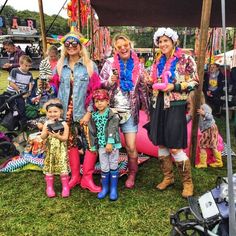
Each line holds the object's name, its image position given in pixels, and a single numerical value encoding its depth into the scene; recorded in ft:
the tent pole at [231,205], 3.99
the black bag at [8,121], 17.04
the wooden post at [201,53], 11.91
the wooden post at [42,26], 16.17
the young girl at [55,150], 10.96
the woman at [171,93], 10.17
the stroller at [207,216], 5.97
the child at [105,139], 10.78
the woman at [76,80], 10.96
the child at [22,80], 19.16
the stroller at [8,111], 16.34
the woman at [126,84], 10.94
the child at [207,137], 13.91
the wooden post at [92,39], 28.84
